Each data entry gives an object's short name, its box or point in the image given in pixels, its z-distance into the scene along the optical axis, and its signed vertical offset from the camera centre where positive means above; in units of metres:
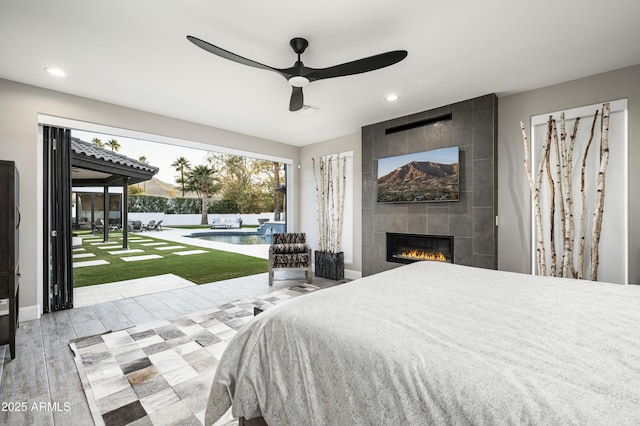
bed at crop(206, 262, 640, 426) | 0.74 -0.46
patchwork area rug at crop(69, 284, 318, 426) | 1.75 -1.18
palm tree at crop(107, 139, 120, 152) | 16.20 +3.90
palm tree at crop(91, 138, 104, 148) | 15.23 +3.85
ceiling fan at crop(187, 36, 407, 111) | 2.09 +1.14
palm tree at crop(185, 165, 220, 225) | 17.89 +1.89
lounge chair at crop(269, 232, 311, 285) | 4.86 -0.76
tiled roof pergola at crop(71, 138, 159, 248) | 6.31 +1.18
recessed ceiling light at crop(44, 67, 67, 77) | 2.96 +1.48
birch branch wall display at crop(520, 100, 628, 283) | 3.01 +0.20
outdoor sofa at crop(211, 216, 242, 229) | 16.08 -0.56
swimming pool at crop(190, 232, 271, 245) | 11.88 -1.06
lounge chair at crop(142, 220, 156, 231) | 14.23 -0.60
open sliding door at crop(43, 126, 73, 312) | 3.45 -0.08
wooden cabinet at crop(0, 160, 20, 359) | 2.34 -0.25
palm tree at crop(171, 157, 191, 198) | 17.94 +2.95
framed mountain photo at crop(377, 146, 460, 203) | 3.91 +0.51
